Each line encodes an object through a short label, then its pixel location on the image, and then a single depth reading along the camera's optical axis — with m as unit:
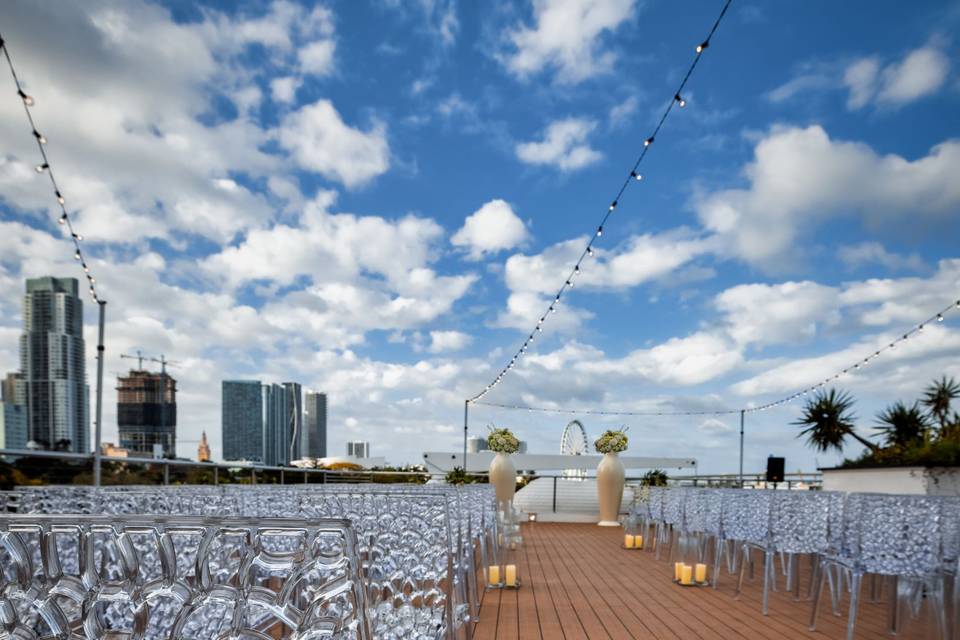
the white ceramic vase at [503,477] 10.86
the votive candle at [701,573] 5.70
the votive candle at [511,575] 5.32
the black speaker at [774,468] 12.34
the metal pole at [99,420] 6.18
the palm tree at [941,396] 12.21
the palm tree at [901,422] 11.73
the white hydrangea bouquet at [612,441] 11.50
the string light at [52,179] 5.69
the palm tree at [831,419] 13.85
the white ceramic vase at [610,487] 11.46
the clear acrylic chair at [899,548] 3.67
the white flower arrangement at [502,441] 11.11
